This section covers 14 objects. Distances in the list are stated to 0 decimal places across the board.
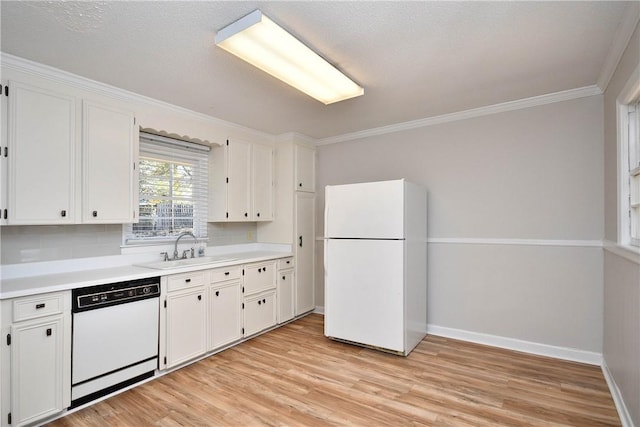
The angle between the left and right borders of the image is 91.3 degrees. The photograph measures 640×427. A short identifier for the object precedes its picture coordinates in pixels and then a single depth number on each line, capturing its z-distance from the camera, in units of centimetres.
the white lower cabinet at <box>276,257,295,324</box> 392
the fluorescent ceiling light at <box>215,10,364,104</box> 181
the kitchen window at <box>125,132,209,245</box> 319
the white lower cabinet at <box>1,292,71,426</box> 191
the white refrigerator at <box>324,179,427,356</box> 304
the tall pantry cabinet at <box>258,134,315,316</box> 418
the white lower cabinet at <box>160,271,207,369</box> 272
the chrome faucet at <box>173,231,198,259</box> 332
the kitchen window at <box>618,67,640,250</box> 209
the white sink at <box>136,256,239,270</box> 291
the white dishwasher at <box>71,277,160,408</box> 221
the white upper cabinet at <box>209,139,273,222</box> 367
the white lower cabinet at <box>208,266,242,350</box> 309
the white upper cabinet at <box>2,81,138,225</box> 218
